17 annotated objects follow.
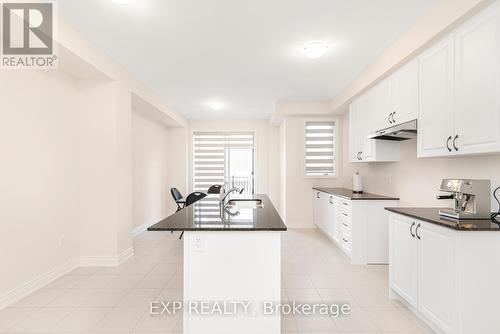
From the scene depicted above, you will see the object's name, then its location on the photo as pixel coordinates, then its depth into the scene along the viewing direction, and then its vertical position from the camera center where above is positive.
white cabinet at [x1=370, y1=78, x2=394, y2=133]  3.14 +0.80
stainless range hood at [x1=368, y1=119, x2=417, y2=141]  2.61 +0.39
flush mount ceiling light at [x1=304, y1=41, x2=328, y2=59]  2.88 +1.38
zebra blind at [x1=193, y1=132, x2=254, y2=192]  7.13 +0.36
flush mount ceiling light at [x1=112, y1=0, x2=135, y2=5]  2.11 +1.39
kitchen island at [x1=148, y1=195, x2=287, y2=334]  1.85 -0.82
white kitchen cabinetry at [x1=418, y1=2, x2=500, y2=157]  1.75 +0.61
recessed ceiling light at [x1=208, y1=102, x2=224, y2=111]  5.39 +1.34
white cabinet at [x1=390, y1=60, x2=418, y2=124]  2.62 +0.82
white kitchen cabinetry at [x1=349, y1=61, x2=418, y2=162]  2.71 +0.71
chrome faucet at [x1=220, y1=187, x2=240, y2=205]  2.56 -0.32
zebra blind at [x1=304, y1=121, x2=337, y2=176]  5.63 +0.41
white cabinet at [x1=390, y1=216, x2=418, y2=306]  2.21 -0.86
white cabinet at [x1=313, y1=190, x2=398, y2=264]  3.53 -0.92
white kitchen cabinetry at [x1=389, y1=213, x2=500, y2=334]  1.72 -0.81
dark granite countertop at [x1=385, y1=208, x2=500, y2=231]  1.72 -0.42
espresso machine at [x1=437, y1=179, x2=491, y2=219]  1.93 -0.23
